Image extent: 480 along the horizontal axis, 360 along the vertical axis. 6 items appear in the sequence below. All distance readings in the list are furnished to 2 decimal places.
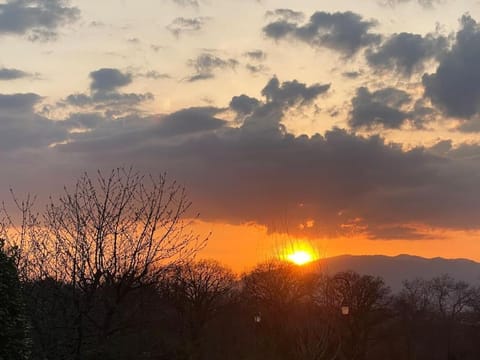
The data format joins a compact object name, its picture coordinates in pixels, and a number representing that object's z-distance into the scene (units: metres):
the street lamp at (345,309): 29.91
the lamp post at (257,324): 38.40
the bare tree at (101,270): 14.16
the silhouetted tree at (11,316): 12.59
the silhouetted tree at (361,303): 49.30
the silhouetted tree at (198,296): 51.07
